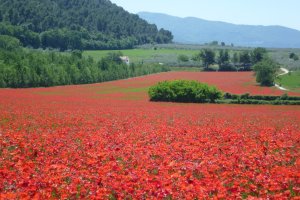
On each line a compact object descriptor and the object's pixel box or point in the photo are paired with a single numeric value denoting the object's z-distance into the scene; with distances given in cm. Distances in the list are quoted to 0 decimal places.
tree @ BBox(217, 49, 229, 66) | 14662
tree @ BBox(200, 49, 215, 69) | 14500
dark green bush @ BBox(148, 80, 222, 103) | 6156
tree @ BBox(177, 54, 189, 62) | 16264
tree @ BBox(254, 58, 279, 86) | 8875
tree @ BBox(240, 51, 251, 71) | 14109
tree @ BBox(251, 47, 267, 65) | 13912
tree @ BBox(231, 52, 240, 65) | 14326
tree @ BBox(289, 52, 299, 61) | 16325
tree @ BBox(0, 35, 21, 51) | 12506
